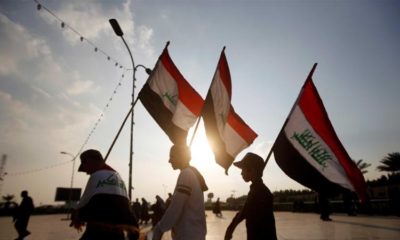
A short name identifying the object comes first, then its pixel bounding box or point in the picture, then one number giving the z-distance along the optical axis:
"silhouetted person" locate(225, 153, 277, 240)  3.40
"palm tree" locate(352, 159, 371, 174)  40.09
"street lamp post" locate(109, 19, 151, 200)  11.50
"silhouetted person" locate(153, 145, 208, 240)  2.97
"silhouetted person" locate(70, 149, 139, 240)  2.88
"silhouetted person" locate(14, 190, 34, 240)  11.26
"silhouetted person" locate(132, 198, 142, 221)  21.34
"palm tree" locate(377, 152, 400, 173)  31.66
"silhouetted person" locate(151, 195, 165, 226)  14.55
